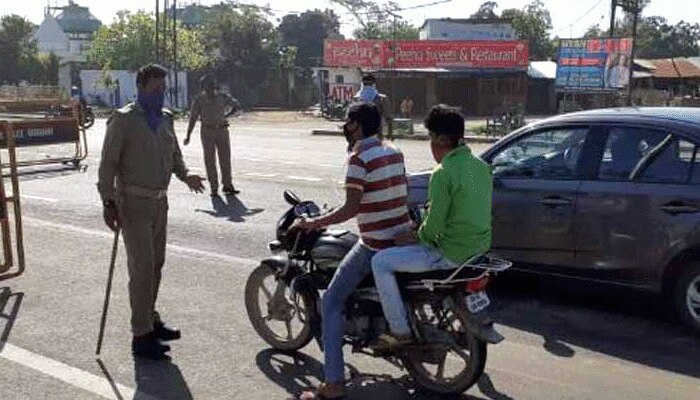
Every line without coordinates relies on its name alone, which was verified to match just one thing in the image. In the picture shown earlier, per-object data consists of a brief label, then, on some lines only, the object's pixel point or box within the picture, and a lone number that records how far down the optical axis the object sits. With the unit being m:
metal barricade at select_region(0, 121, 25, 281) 7.34
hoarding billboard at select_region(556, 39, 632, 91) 33.16
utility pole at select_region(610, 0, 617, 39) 31.02
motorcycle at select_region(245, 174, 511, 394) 4.49
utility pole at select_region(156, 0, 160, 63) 50.59
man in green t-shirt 4.34
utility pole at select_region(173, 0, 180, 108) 50.91
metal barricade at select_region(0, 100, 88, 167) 16.23
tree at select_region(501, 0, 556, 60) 80.12
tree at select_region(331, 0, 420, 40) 80.51
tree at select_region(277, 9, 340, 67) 83.00
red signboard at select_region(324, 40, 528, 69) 44.06
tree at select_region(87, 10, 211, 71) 62.66
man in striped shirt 4.51
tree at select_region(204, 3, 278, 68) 61.41
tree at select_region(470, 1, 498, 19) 90.29
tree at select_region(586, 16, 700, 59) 99.81
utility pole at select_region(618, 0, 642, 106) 33.70
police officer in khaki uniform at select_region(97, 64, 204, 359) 5.23
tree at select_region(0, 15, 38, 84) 71.94
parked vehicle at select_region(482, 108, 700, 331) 5.78
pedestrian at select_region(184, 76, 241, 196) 12.86
